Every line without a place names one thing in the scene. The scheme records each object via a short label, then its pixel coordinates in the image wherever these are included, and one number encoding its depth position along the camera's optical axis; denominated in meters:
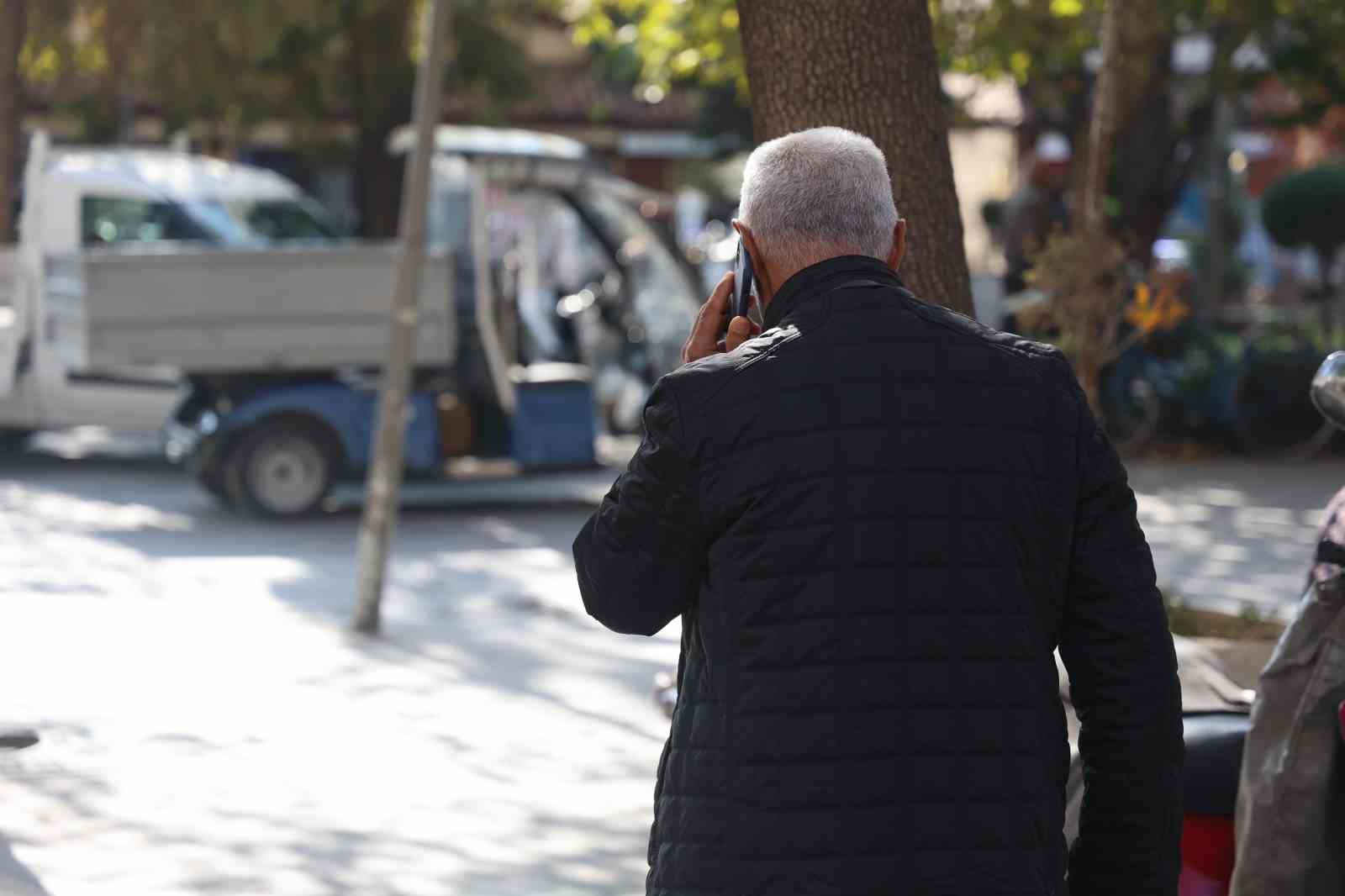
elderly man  4.74
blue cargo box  26.11
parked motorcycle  7.37
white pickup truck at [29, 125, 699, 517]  25.39
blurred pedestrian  33.05
